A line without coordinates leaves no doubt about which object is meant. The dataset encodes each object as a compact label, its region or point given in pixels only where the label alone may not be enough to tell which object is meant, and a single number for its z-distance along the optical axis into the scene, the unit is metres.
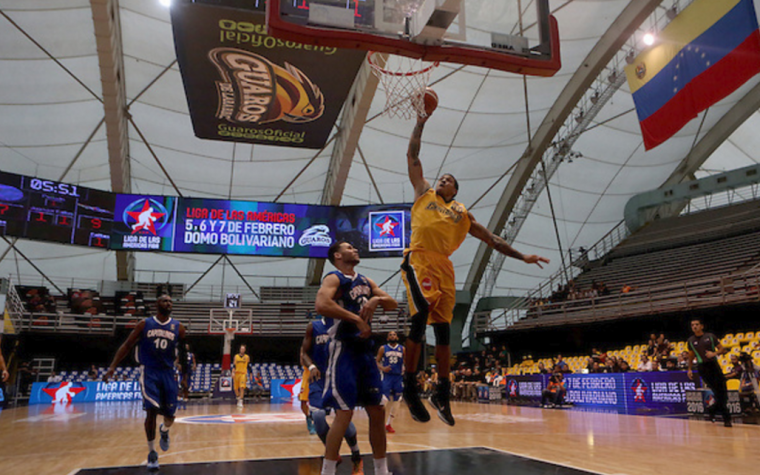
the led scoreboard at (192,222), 20.55
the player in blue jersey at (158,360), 5.99
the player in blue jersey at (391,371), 9.23
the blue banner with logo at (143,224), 22.02
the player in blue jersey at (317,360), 5.88
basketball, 4.84
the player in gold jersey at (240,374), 16.44
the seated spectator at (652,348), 15.62
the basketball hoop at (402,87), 6.32
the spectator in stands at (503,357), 22.73
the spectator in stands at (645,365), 13.94
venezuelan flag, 13.41
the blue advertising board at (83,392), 19.78
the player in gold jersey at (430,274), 4.44
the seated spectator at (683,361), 12.77
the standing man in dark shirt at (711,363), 9.20
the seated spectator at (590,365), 16.30
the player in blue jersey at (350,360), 3.99
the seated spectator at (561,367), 16.29
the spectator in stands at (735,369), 11.26
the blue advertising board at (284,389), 22.05
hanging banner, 12.97
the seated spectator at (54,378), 20.69
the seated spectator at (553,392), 15.24
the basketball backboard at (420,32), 5.57
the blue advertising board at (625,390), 12.15
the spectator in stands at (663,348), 14.78
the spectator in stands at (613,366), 14.75
